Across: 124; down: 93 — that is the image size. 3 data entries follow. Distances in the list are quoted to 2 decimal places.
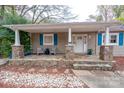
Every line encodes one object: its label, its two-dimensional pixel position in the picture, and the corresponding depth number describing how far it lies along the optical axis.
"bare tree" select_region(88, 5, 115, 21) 15.36
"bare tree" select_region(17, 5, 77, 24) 10.32
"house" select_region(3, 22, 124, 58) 6.93
